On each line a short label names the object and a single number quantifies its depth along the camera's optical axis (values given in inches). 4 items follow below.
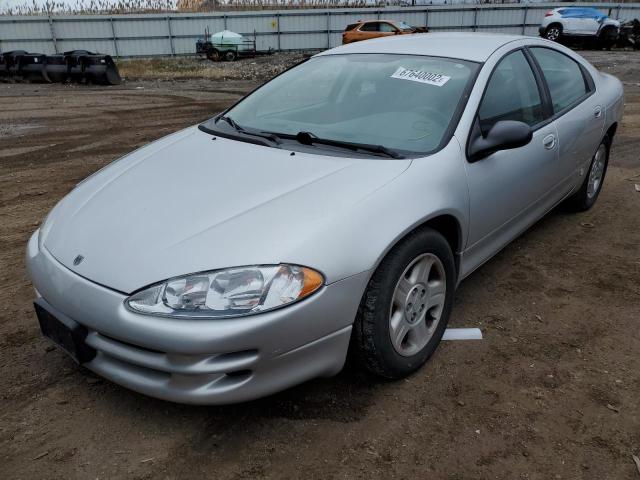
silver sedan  79.9
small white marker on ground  117.7
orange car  835.4
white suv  851.4
